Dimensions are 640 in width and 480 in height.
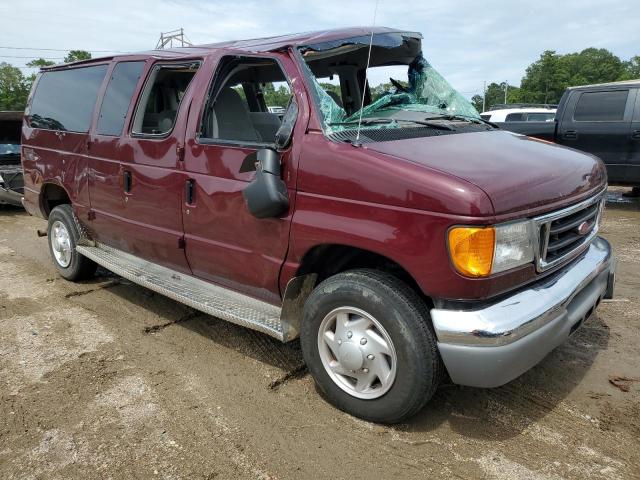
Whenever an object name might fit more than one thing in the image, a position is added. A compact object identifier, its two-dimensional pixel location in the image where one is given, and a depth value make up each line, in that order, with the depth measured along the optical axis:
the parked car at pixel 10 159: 8.94
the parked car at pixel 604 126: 8.35
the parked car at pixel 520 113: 13.18
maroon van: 2.52
